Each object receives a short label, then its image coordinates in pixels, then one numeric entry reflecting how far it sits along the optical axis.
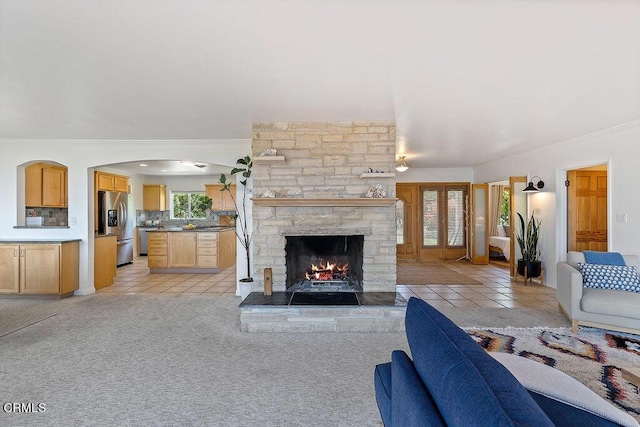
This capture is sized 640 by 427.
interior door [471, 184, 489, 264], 7.78
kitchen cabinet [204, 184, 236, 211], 8.88
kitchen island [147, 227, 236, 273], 6.78
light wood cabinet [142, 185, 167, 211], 9.02
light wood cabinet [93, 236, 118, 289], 5.20
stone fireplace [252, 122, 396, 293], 3.89
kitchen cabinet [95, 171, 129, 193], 6.87
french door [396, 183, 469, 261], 8.37
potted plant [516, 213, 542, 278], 5.43
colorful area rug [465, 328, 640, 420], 2.24
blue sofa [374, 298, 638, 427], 0.74
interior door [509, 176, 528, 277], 5.94
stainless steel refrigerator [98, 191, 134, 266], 6.92
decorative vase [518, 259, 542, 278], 5.43
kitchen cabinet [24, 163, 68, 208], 5.30
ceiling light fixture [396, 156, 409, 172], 6.35
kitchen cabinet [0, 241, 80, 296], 4.57
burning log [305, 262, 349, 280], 4.27
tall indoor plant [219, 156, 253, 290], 4.50
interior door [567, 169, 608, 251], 5.19
